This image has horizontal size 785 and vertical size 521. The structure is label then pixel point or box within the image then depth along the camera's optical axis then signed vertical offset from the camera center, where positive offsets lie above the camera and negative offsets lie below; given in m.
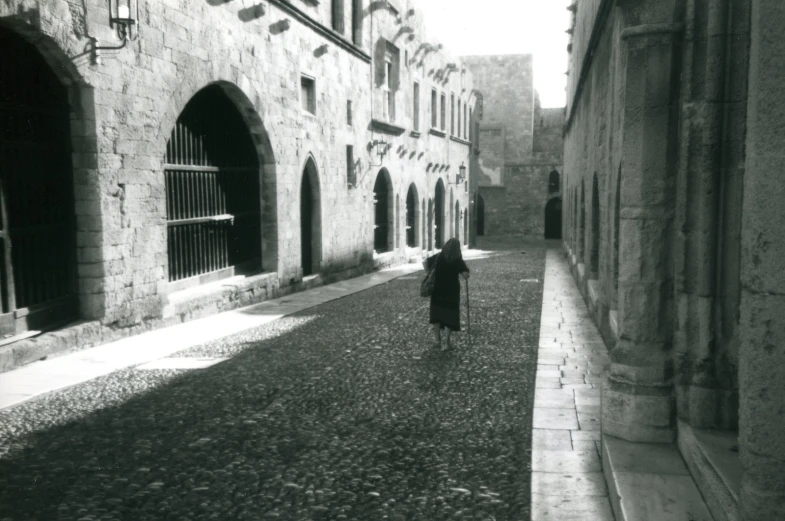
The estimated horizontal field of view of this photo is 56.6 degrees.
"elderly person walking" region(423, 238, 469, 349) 8.53 -1.04
